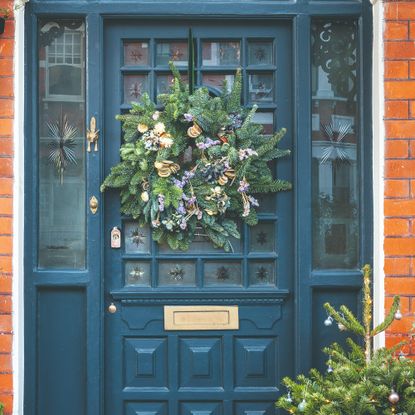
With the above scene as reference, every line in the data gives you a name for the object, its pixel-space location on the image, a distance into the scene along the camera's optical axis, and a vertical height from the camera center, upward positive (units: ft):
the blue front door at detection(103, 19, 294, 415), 15.12 -1.41
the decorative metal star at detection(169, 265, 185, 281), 15.20 -1.11
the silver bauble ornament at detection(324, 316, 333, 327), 13.43 -1.89
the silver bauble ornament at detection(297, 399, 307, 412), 12.44 -3.14
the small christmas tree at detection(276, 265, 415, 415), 12.10 -2.77
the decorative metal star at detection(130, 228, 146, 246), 15.24 -0.38
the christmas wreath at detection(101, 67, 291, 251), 14.56 +1.03
